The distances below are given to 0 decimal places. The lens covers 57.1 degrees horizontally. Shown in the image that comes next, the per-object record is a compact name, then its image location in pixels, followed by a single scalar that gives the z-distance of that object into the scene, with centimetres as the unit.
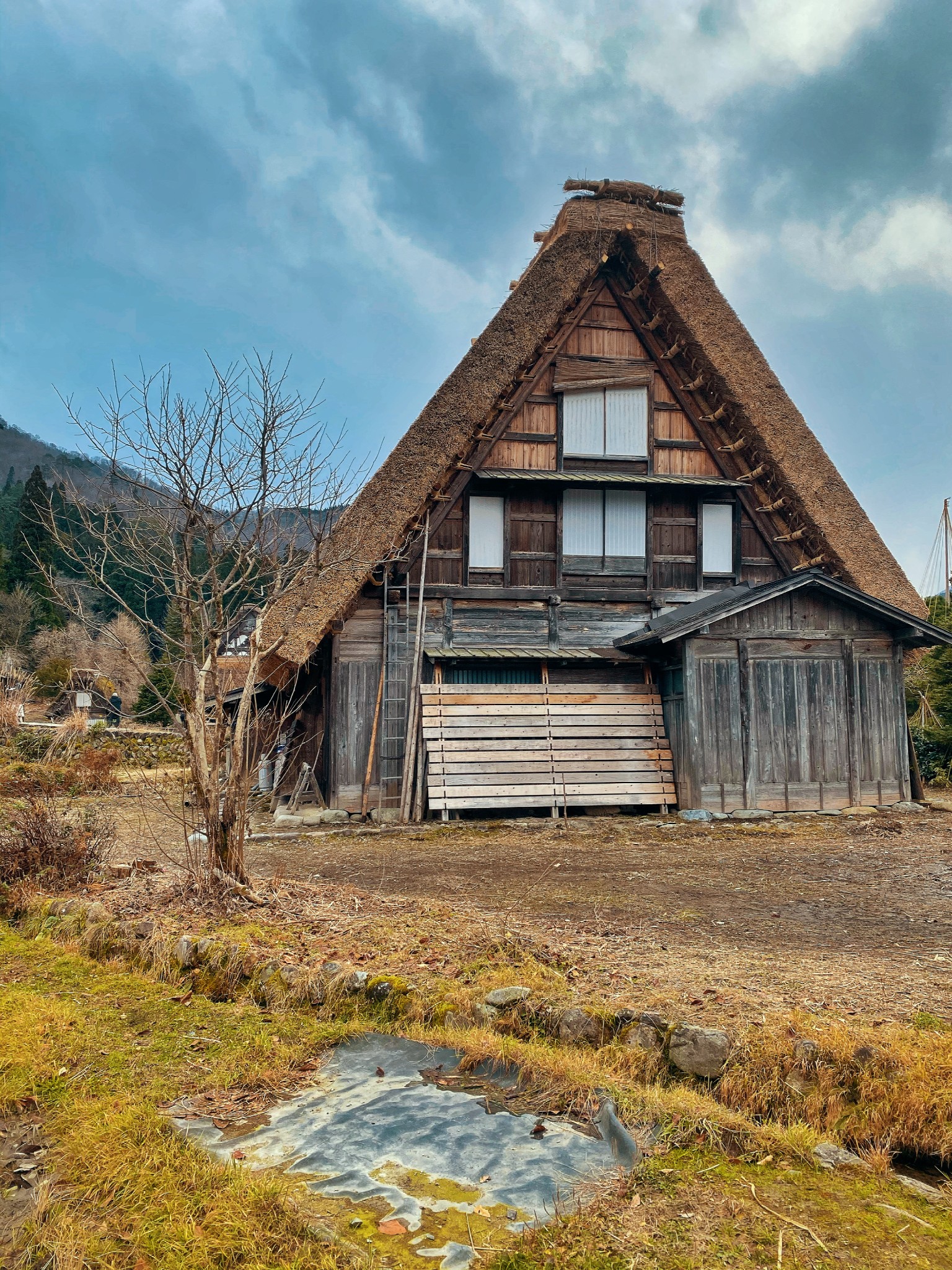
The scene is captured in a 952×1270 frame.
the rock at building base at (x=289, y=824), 1362
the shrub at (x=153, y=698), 2891
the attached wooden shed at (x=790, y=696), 1434
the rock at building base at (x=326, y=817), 1404
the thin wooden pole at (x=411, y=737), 1431
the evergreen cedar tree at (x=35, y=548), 3634
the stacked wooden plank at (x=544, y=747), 1416
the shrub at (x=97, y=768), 1823
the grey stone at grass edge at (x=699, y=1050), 411
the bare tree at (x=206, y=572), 709
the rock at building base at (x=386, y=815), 1420
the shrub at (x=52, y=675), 3369
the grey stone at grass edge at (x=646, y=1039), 431
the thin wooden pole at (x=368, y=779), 1444
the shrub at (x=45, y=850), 810
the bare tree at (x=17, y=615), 3941
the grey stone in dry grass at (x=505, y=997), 488
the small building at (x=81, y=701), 3125
